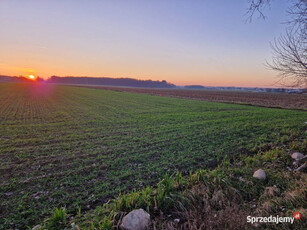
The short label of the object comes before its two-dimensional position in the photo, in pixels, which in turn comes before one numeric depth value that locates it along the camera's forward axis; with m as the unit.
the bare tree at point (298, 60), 5.56
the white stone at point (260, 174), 4.38
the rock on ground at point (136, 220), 2.83
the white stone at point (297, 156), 5.56
